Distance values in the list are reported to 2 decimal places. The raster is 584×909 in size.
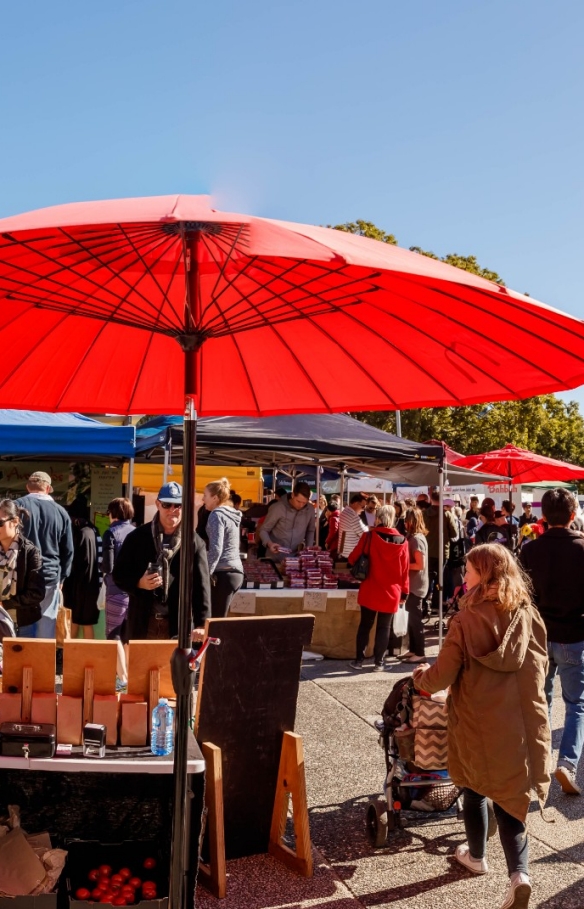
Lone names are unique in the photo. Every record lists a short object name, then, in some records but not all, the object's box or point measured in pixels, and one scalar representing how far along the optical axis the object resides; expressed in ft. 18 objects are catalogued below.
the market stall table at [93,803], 11.81
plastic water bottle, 10.82
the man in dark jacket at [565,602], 17.38
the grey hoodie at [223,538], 25.94
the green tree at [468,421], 108.99
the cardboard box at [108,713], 10.95
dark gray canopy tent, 29.86
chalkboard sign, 13.19
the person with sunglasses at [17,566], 20.98
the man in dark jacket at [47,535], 24.67
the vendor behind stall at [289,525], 35.86
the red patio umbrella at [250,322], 6.42
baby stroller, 14.87
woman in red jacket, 29.63
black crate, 11.25
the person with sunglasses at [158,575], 17.33
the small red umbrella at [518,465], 56.29
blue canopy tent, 28.63
